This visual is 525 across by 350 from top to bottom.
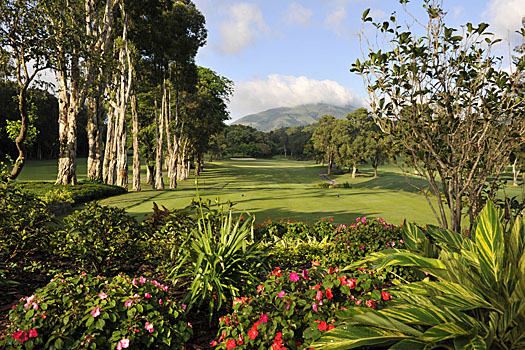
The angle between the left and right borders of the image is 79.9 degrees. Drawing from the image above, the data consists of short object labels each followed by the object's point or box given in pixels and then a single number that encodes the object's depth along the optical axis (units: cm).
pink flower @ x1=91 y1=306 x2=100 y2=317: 259
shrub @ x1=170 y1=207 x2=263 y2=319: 349
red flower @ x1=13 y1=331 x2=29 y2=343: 244
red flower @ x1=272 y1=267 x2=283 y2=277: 338
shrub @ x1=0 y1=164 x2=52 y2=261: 464
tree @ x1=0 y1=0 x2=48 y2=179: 1120
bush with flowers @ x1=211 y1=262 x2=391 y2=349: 264
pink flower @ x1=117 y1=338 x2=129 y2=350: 249
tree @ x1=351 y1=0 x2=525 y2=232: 427
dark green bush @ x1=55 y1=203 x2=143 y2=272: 439
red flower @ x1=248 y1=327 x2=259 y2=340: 260
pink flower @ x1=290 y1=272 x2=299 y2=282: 313
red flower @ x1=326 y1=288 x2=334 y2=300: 293
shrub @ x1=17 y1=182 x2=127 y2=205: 1312
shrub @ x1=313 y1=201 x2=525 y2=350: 207
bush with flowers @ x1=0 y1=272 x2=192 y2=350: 251
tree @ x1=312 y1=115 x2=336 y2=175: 4681
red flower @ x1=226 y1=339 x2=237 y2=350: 261
